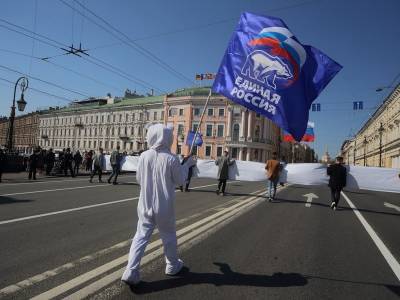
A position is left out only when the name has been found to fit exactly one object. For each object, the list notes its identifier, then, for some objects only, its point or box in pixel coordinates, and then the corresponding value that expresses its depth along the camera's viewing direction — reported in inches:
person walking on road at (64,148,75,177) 902.4
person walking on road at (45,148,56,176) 880.9
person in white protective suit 166.6
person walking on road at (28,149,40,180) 746.7
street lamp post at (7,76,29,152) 876.0
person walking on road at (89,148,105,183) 732.0
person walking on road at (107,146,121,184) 694.5
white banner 569.0
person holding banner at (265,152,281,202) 532.1
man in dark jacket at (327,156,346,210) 479.8
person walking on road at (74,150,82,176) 957.2
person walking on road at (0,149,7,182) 669.9
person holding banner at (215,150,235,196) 588.4
